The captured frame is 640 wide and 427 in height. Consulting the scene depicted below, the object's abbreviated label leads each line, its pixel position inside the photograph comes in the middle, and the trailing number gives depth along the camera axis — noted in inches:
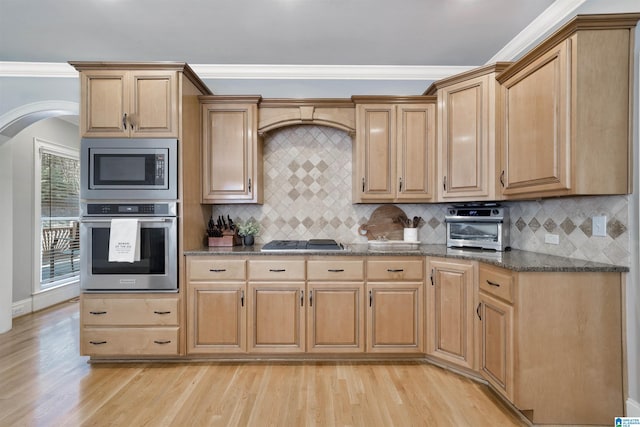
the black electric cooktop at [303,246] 111.2
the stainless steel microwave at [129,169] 106.1
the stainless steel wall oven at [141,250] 106.2
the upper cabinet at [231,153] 122.3
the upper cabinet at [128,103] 106.7
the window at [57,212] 178.5
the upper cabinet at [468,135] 103.7
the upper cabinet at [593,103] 74.3
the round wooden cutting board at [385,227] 135.8
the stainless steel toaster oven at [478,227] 107.5
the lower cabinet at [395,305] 108.7
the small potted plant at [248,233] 127.0
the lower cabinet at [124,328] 106.8
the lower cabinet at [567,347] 76.3
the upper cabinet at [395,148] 121.3
